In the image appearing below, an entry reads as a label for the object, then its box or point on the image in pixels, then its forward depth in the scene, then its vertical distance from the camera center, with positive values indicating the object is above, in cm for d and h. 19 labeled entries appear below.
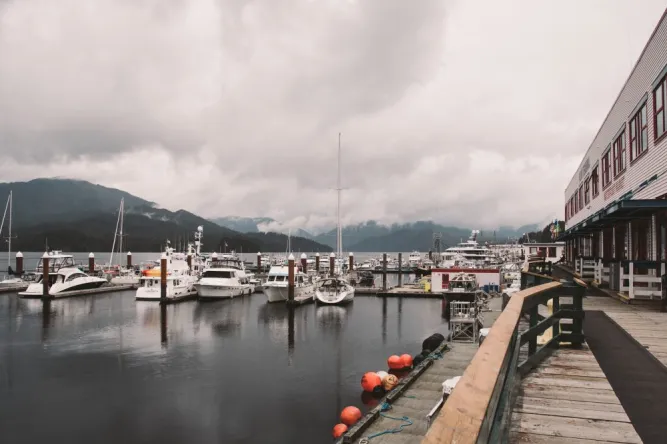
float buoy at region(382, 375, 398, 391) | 1756 -540
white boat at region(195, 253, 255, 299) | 5065 -469
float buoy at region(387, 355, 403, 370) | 2112 -558
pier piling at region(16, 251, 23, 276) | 6532 -355
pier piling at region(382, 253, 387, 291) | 5793 -414
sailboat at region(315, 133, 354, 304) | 4781 -519
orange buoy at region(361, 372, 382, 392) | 1764 -542
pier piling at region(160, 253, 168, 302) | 4756 -415
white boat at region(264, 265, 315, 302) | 4866 -477
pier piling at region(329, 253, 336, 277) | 5931 -257
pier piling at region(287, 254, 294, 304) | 4644 -439
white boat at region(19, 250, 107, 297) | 5128 -497
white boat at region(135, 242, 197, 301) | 5000 -500
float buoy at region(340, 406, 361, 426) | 1398 -537
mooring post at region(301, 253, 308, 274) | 6399 -327
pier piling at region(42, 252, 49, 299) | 4984 -403
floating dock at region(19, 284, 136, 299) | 5095 -615
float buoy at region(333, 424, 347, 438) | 1350 -560
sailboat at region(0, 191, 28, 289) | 5753 -563
